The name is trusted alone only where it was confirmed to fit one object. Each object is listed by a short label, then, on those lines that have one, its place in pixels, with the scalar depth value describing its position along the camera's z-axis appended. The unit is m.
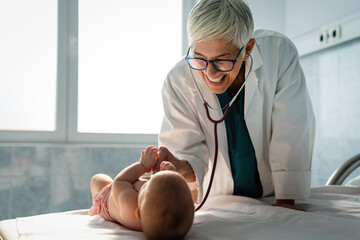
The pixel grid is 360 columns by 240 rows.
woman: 1.52
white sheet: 1.09
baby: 1.04
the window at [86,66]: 2.92
